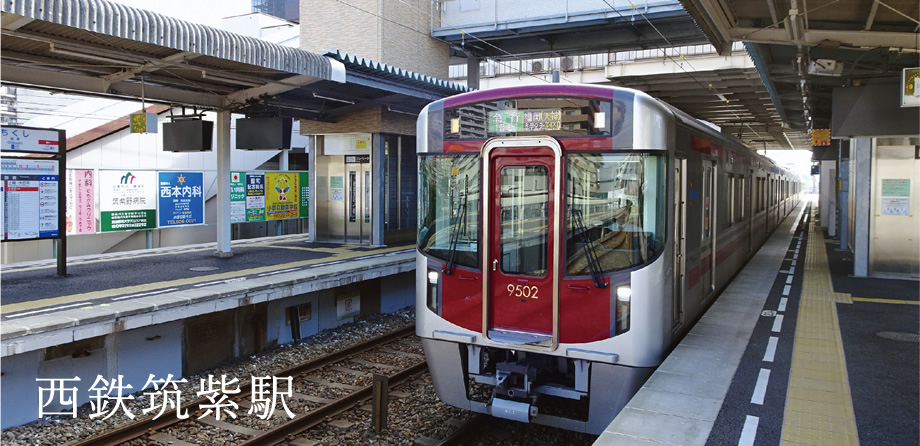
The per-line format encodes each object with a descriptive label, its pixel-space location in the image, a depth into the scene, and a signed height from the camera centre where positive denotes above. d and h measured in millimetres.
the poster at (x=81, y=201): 12719 -55
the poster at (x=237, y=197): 15633 +48
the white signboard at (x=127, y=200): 13234 -31
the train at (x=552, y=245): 5602 -389
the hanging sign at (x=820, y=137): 18047 +1754
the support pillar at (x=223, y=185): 12383 +258
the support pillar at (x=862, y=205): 12508 -39
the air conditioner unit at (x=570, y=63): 25312 +5186
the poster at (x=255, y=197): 16016 +54
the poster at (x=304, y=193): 17641 +171
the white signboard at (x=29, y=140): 9019 +791
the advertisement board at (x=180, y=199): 14375 -4
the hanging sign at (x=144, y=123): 10359 +1170
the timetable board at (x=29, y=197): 9078 +10
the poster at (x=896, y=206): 12156 -52
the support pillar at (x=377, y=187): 14445 +278
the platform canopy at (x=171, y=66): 7820 +1958
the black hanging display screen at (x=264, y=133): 12289 +1223
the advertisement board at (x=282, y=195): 16594 +106
